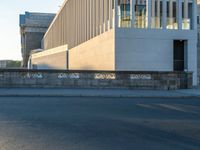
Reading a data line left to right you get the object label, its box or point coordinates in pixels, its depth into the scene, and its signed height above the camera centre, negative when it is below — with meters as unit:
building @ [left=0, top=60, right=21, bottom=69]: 157.27 +3.21
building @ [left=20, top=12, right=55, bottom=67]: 142.05 +16.41
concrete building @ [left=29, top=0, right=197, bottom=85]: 32.81 +3.18
